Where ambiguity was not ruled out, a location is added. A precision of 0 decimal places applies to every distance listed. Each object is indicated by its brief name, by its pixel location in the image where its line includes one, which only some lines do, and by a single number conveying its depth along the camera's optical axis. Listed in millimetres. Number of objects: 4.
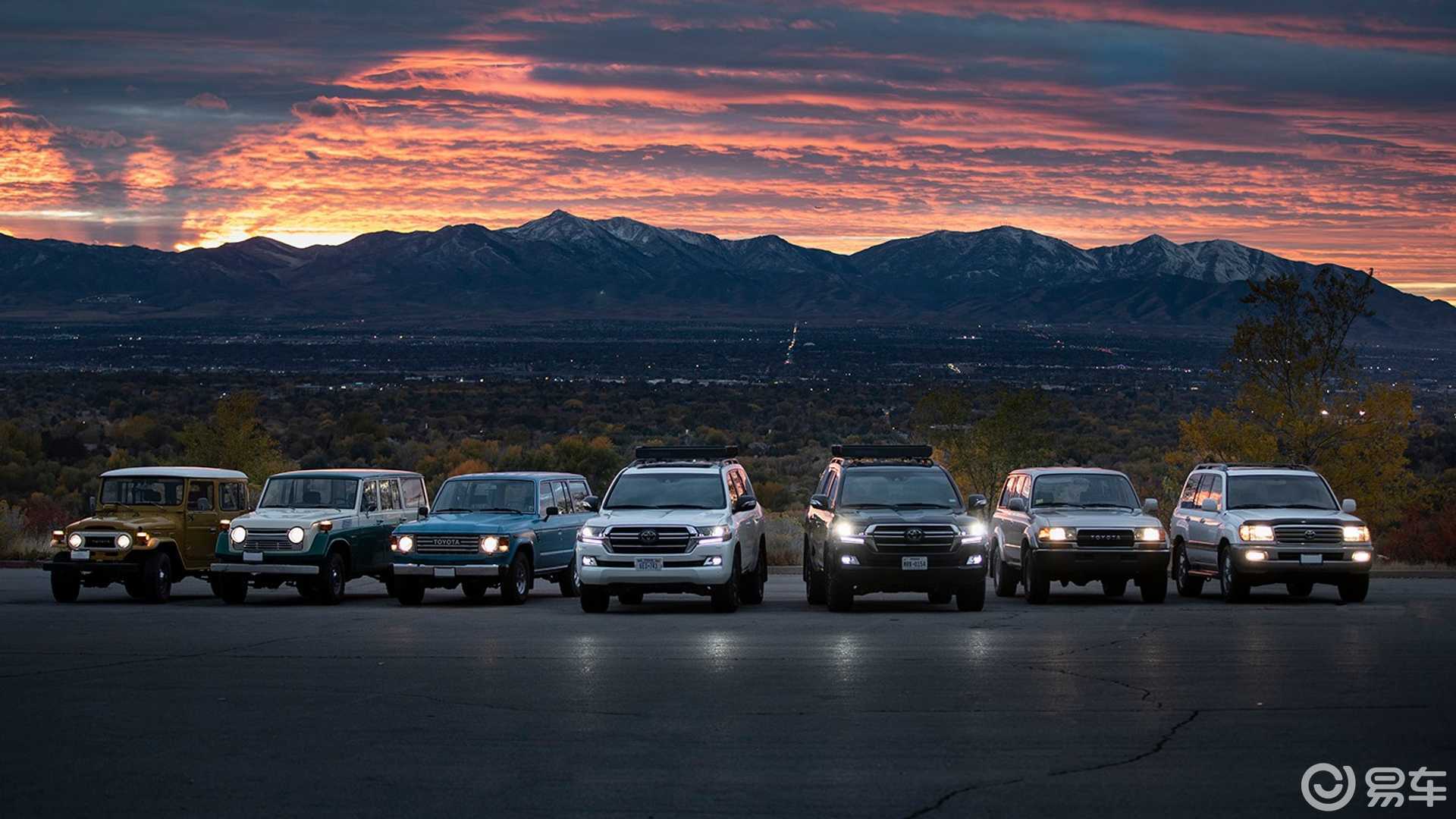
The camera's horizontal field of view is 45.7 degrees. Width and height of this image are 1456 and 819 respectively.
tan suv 23906
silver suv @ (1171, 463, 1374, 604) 23297
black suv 21828
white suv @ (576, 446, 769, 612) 21781
